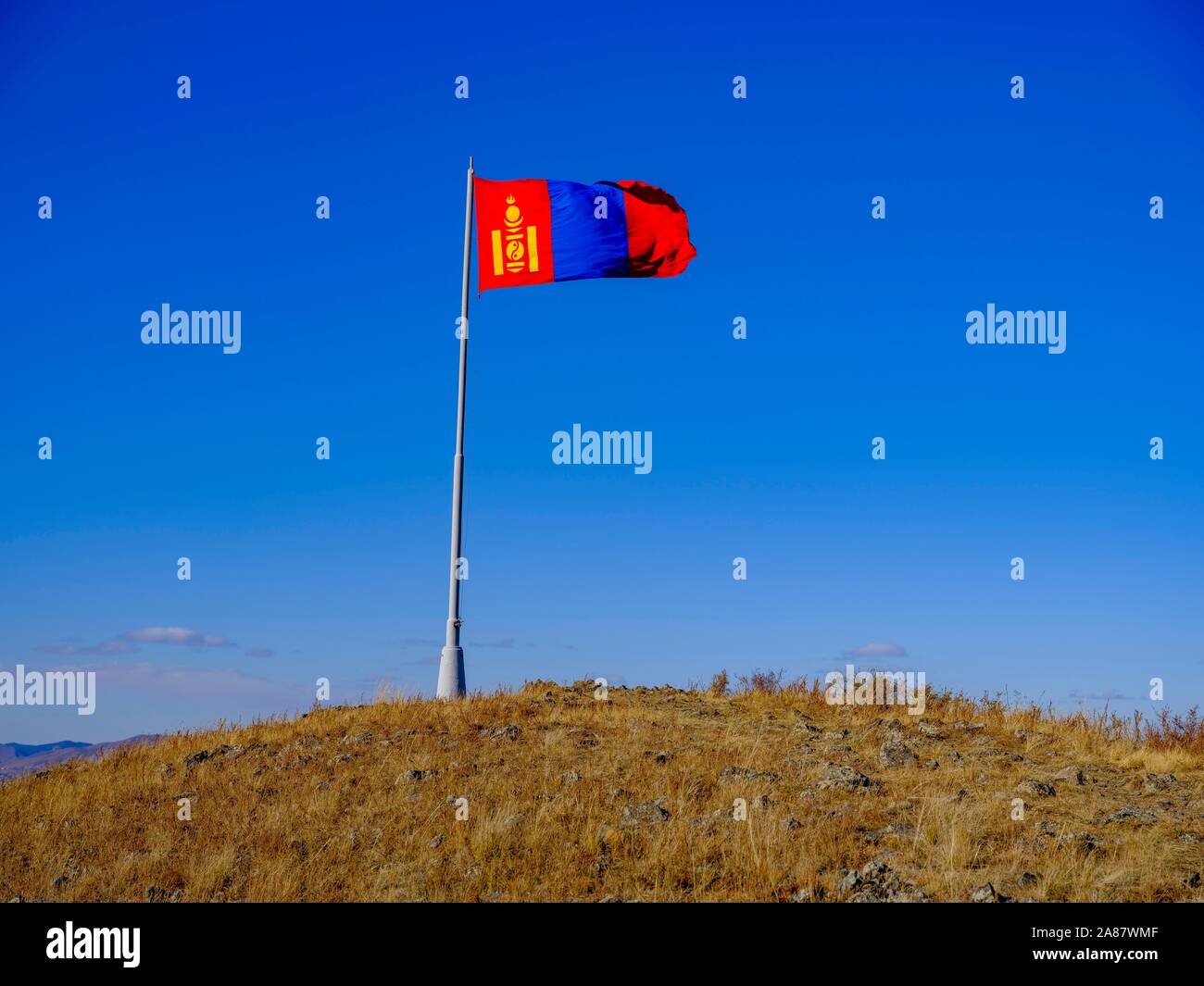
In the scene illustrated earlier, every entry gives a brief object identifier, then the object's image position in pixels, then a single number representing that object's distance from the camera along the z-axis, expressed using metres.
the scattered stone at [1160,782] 14.07
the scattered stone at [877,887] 9.52
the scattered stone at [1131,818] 11.84
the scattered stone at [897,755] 14.48
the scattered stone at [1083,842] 10.78
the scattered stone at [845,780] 13.09
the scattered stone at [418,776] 14.43
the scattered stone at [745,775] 13.53
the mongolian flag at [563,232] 21.09
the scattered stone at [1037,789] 12.84
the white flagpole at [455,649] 19.78
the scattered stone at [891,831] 11.16
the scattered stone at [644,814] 11.71
